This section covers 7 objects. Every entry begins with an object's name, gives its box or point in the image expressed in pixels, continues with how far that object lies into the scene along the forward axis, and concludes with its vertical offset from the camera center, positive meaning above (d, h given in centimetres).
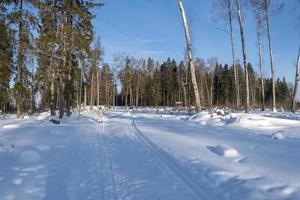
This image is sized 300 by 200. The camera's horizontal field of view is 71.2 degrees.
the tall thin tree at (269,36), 1881 +640
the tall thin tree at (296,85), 1668 +161
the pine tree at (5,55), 1464 +376
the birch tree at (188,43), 1336 +397
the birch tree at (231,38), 1862 +647
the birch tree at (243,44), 1548 +452
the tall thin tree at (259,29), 1976 +719
